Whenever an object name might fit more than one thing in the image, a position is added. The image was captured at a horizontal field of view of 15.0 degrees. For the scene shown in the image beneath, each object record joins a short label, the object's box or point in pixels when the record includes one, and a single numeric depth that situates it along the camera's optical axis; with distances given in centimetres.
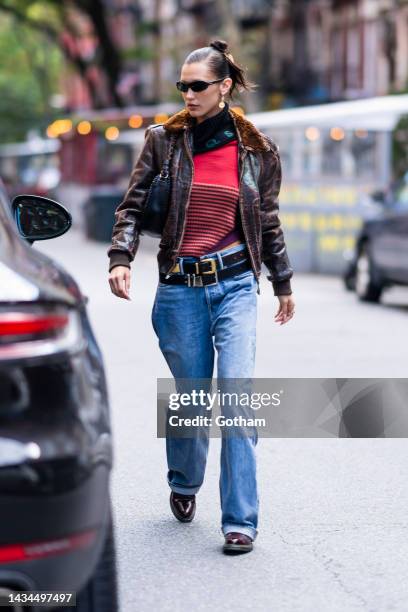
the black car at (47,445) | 362
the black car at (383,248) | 1720
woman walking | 561
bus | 2298
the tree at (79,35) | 4038
